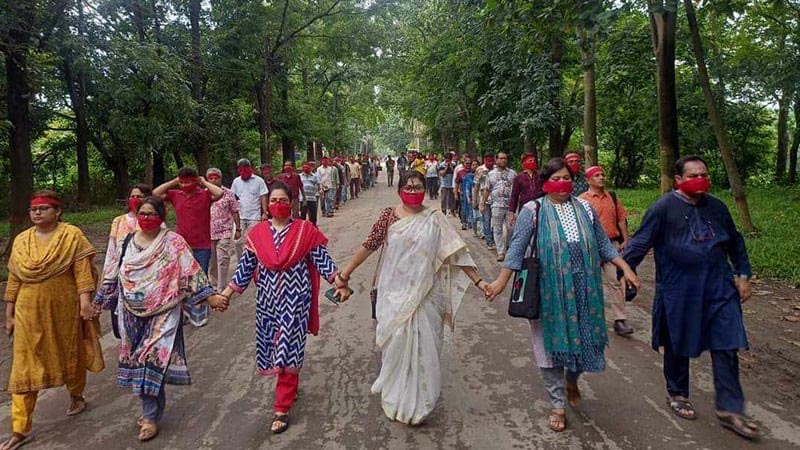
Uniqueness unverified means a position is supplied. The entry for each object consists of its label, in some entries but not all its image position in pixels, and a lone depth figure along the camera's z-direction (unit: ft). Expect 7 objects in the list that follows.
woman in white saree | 12.55
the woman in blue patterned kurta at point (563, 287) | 12.35
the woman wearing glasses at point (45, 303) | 12.62
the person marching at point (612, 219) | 18.94
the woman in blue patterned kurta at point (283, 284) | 13.08
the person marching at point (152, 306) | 12.44
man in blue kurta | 12.13
